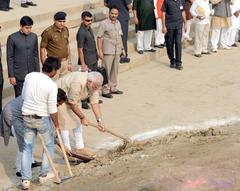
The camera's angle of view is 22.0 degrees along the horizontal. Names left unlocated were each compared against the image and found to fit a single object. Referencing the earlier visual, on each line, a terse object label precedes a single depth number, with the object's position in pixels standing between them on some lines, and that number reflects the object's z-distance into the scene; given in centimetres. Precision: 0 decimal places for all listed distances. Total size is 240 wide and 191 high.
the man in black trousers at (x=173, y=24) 1355
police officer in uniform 1040
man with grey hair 855
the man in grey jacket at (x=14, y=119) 810
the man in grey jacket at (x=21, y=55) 955
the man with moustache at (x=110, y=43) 1153
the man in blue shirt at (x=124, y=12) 1329
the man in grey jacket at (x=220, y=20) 1552
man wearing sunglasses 1090
